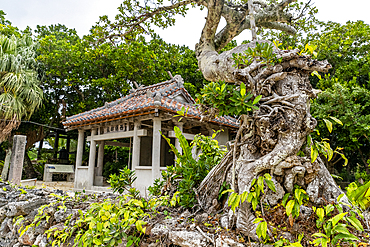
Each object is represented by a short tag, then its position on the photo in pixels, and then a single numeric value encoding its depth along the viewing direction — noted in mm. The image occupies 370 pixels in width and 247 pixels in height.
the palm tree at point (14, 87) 10281
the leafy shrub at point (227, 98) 2215
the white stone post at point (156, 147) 6637
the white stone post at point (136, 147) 7096
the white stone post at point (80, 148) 8902
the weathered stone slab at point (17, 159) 6496
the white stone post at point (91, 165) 8273
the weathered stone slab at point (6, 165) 11364
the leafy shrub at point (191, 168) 2908
